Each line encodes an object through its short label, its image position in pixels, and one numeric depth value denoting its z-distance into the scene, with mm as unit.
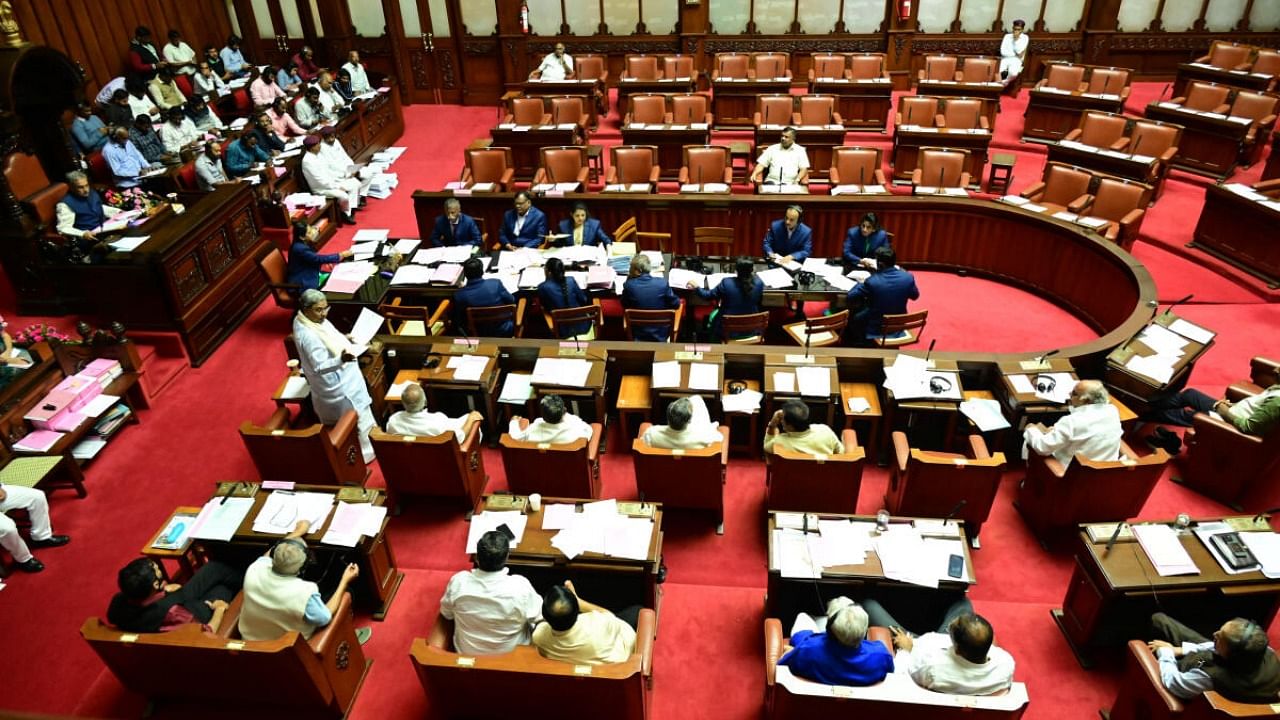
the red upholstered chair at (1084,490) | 5043
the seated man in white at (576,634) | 3758
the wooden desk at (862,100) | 12281
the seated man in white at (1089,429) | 5137
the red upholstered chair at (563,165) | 10117
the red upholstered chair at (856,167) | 9836
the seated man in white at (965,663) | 3594
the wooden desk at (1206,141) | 10414
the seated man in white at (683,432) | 5172
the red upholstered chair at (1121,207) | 8477
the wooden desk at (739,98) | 12516
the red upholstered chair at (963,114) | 10984
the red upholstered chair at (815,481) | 5168
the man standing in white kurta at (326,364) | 5898
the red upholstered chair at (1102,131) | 10235
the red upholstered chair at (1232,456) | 5602
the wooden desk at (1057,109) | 11430
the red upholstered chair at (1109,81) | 11641
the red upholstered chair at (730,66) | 13352
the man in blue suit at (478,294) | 7074
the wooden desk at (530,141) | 11445
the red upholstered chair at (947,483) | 5148
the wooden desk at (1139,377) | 6113
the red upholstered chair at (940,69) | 12930
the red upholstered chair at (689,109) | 11570
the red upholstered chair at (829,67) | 13188
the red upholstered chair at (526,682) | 3781
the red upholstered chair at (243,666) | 3967
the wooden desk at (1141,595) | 4367
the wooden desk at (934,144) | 10523
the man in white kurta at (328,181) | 10562
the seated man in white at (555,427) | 5324
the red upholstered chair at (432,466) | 5453
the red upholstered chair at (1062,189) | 8945
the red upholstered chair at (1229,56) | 12234
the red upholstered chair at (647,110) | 11664
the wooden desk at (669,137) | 10953
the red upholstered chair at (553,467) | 5414
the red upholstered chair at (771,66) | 13266
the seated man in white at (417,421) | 5430
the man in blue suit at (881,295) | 7000
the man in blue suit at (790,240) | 8039
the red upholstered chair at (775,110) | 11297
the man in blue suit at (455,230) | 8625
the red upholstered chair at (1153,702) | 3473
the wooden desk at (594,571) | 4637
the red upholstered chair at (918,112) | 11180
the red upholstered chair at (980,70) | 12695
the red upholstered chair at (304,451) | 5625
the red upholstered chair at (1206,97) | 10906
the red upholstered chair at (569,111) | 11984
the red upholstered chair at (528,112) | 12109
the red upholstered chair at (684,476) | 5218
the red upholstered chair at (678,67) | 13594
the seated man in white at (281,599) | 4098
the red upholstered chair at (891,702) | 3561
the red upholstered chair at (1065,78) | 12031
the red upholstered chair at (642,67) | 13602
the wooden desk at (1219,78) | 11555
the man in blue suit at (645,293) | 7156
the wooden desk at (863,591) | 4504
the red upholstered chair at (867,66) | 12789
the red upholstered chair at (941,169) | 9703
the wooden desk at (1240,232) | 8359
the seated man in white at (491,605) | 4070
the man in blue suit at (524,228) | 8711
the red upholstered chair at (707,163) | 9969
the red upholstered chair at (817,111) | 11234
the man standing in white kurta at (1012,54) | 13625
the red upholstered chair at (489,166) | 10266
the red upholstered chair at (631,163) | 10141
